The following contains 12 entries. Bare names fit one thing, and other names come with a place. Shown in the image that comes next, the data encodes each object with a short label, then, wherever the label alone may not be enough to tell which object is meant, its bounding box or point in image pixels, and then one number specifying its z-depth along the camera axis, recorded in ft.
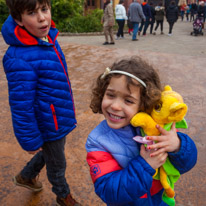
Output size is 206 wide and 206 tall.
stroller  38.31
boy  5.08
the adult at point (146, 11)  38.73
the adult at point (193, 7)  60.34
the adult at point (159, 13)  39.29
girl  3.66
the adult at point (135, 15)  33.32
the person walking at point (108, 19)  29.30
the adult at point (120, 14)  32.99
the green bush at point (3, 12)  46.18
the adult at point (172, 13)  38.55
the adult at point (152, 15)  40.54
